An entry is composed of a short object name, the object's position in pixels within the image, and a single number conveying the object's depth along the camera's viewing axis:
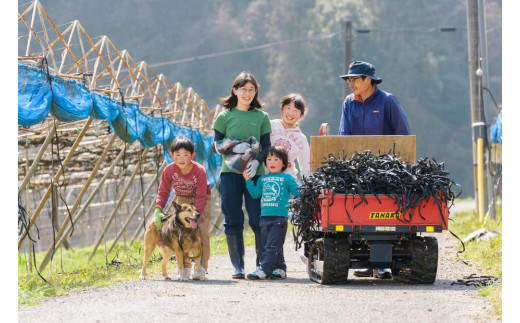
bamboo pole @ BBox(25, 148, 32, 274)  17.97
